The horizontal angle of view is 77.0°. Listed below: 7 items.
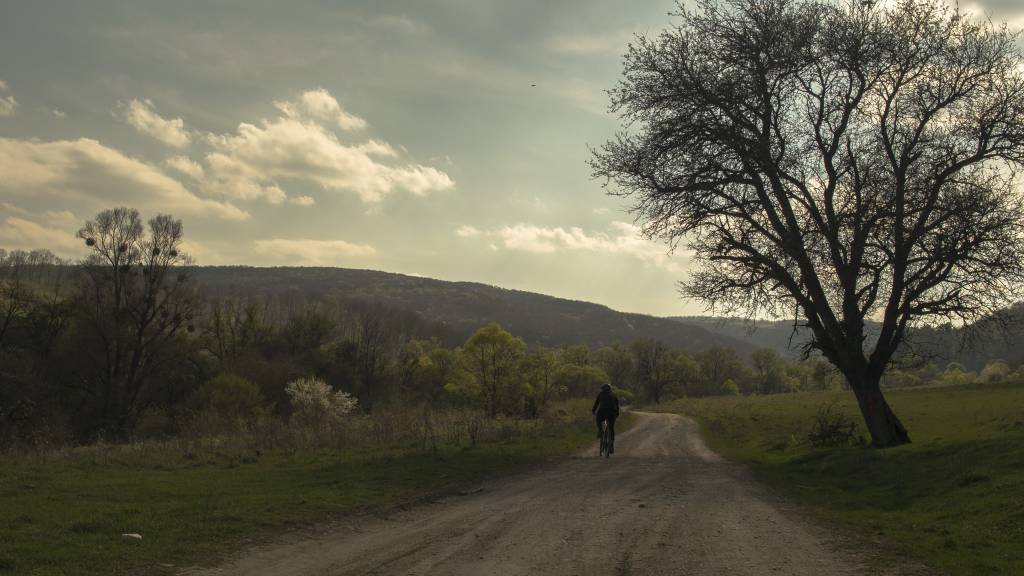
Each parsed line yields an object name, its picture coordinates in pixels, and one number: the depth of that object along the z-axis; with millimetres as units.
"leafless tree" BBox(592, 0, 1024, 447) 18234
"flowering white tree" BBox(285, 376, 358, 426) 44275
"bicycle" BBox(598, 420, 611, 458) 19922
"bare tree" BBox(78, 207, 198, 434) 42000
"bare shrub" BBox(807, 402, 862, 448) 21312
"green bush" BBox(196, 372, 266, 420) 45322
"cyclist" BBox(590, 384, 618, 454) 20125
